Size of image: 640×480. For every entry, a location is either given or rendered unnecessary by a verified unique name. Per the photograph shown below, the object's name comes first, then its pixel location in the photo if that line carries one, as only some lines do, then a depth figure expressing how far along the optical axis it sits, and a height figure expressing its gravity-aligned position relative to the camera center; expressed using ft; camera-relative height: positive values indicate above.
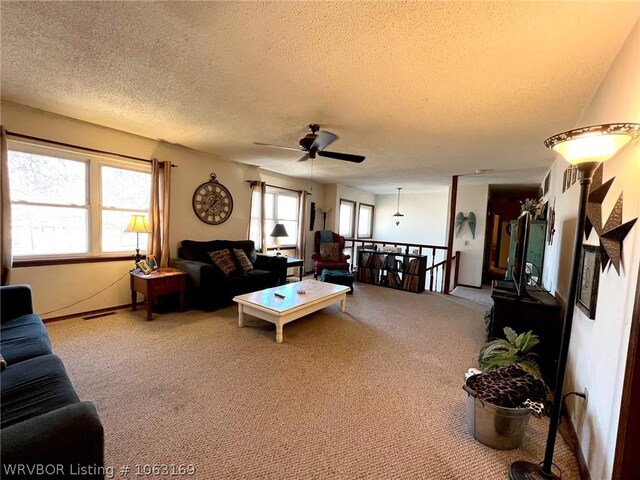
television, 8.21 -0.73
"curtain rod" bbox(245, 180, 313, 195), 17.81 +2.57
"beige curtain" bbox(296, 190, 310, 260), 21.33 +0.08
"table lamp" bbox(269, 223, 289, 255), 17.56 -0.49
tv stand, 8.07 -2.47
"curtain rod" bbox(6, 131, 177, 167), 9.65 +2.55
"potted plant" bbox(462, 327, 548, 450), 5.38 -3.23
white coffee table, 9.77 -2.91
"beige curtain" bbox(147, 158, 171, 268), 12.98 +0.32
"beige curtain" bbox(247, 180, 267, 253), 18.06 +0.16
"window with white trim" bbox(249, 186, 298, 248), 18.79 +0.68
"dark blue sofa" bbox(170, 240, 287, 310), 12.52 -2.64
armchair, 18.57 -2.40
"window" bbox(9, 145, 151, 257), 10.16 +0.45
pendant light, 29.54 +1.26
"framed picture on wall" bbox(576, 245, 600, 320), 5.44 -0.84
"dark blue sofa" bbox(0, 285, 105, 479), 2.75 -2.66
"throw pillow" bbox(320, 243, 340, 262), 19.51 -1.80
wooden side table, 11.37 -2.79
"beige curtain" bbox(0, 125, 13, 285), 9.21 -0.16
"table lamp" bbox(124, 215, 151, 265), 11.69 -0.37
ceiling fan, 9.78 +2.92
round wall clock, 15.29 +1.00
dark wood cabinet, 18.16 -2.71
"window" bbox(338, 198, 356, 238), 26.01 +0.83
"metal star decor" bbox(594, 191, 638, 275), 4.42 +0.08
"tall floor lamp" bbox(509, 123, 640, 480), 3.86 +1.11
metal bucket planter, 5.33 -3.65
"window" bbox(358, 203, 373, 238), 29.01 +0.78
